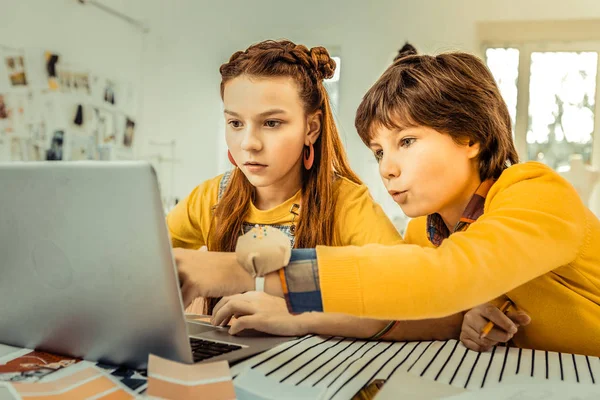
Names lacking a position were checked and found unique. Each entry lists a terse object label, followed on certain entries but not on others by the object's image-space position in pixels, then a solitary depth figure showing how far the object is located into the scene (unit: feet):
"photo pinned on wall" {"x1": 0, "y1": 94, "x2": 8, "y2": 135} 7.31
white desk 1.85
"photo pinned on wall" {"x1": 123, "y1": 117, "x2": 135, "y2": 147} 9.55
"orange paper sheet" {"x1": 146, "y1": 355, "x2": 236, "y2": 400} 1.61
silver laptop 1.64
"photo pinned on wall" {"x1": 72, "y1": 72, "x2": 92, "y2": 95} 8.41
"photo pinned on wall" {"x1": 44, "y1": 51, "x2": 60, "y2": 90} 7.95
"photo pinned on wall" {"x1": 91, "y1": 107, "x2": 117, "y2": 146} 8.89
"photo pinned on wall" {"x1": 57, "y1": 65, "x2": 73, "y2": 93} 8.17
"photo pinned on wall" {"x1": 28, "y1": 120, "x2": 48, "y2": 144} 7.78
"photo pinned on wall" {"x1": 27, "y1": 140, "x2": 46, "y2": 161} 7.77
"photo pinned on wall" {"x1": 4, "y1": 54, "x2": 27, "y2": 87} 7.36
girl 3.58
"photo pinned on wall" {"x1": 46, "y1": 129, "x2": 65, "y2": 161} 8.12
